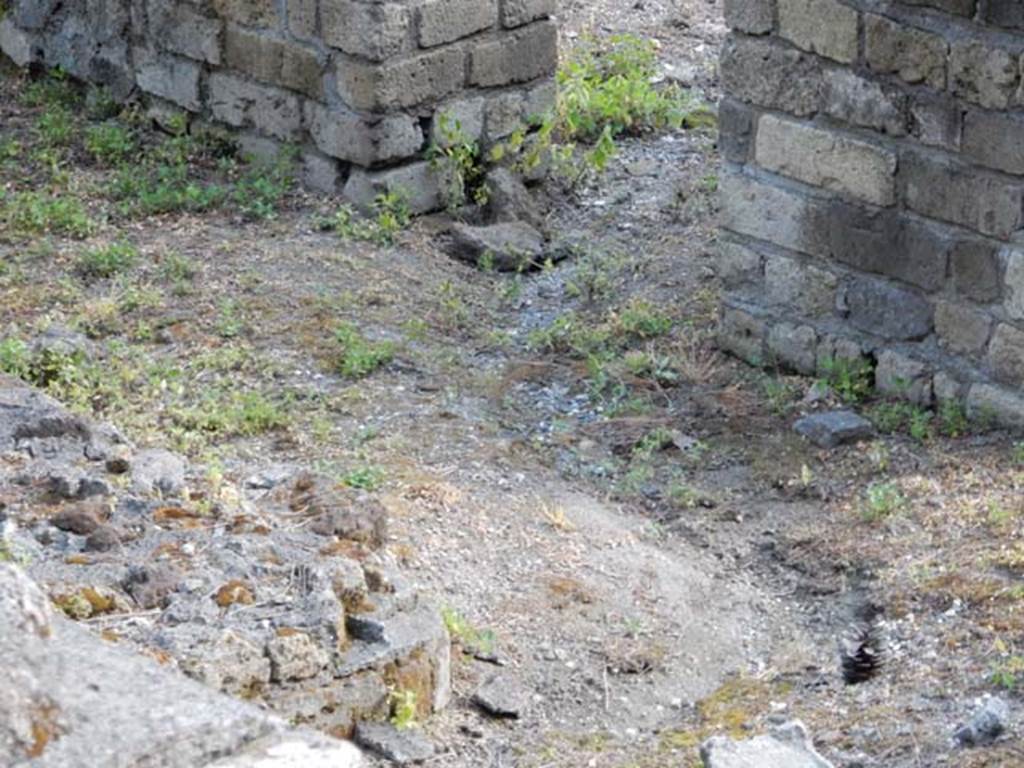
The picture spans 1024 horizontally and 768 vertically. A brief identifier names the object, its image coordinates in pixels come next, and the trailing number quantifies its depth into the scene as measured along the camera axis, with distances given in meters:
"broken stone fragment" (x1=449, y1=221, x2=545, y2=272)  7.66
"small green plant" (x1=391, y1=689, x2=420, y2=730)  4.36
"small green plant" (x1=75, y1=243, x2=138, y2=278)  7.28
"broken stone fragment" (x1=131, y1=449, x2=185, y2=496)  4.98
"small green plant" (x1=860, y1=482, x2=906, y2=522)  5.52
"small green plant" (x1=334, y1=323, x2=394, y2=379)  6.54
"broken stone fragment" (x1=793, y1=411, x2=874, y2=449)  6.01
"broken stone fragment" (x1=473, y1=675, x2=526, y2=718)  4.56
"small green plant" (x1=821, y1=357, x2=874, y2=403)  6.27
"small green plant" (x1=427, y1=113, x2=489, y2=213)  7.95
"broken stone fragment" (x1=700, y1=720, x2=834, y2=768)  4.00
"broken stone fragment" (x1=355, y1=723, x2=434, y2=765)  4.27
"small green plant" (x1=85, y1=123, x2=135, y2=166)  8.40
